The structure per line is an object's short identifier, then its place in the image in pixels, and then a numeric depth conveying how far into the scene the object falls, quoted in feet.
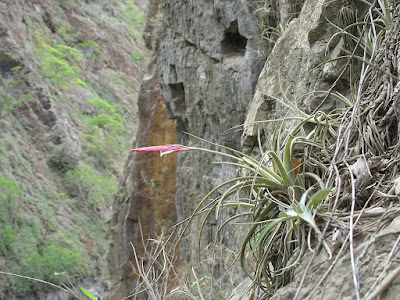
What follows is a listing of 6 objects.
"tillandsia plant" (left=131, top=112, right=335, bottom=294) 5.41
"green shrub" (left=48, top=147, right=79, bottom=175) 68.39
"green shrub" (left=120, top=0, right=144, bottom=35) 105.50
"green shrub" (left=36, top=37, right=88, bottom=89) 72.95
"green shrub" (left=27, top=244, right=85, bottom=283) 52.39
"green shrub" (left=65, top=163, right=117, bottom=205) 67.26
